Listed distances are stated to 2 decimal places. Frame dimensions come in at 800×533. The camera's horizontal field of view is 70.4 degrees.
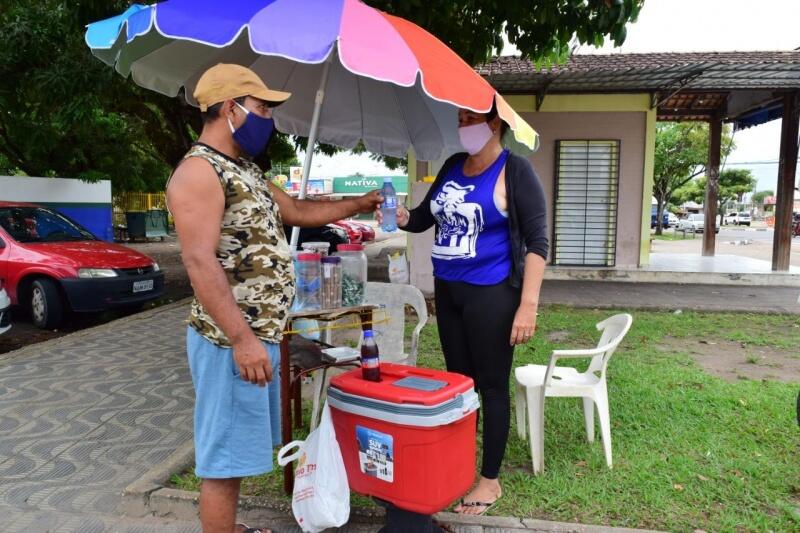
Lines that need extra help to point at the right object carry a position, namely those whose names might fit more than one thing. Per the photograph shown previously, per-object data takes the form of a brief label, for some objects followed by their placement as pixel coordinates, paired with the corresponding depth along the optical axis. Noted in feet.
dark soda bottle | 8.15
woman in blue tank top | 8.71
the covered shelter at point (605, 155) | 34.32
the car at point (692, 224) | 109.19
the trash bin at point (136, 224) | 68.49
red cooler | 7.38
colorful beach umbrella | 7.60
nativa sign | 163.12
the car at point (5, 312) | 18.93
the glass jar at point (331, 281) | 9.35
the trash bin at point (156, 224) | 69.92
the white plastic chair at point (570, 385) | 10.28
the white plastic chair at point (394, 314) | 12.76
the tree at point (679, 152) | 90.33
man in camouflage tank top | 6.43
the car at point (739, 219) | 153.69
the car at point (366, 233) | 70.38
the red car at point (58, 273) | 22.66
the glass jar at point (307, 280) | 9.23
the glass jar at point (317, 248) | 10.26
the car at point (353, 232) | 62.46
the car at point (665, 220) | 128.98
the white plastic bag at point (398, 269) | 14.23
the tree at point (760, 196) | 267.18
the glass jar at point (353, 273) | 9.92
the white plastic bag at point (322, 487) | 7.81
